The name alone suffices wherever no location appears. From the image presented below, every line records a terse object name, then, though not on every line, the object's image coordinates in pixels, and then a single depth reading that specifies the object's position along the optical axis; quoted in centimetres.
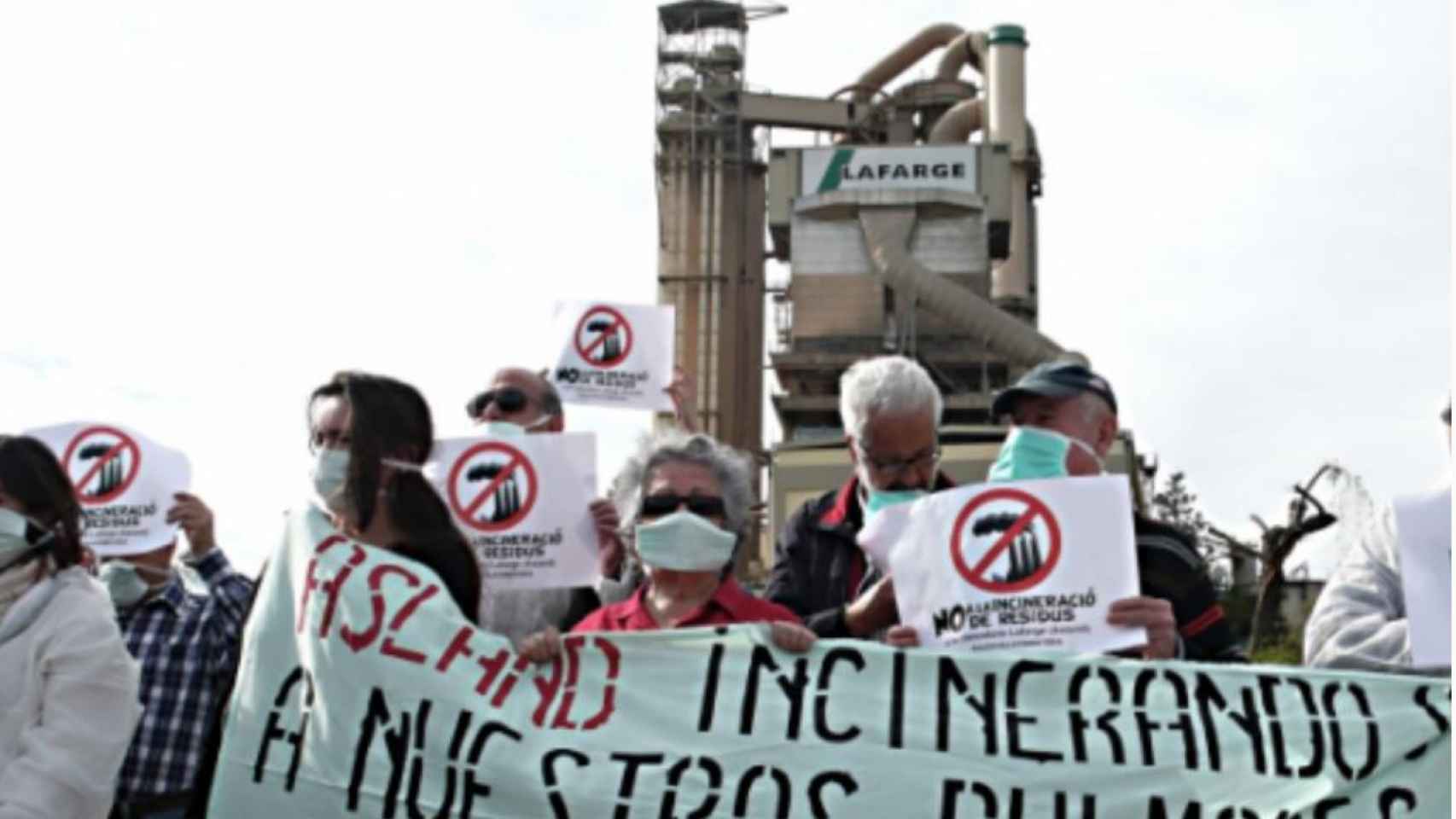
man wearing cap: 434
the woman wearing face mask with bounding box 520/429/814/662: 466
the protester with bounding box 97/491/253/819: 505
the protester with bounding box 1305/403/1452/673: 435
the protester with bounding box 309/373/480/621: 458
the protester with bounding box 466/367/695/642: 550
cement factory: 4300
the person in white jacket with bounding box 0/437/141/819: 411
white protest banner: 418
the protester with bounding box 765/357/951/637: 496
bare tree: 1722
